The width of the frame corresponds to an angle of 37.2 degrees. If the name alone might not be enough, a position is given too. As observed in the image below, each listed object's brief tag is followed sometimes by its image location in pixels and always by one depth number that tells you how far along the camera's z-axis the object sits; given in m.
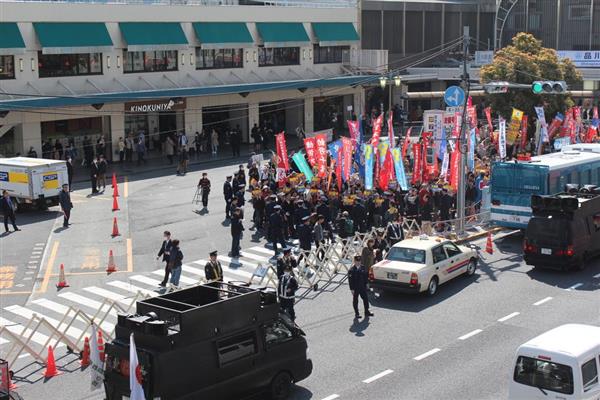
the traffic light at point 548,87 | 30.08
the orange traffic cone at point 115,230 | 31.53
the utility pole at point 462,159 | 30.22
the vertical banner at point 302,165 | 35.47
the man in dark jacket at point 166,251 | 24.84
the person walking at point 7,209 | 31.34
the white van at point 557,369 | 14.09
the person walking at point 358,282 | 21.84
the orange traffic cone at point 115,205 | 35.71
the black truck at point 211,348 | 14.96
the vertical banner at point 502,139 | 40.22
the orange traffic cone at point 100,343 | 18.96
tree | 51.41
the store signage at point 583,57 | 65.62
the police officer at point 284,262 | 22.29
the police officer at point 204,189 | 35.85
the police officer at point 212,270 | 22.83
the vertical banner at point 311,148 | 35.34
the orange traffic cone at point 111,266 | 27.28
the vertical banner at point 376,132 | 35.87
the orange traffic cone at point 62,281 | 25.59
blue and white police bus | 30.56
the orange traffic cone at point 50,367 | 18.41
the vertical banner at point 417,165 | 35.72
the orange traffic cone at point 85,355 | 19.00
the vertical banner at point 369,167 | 33.75
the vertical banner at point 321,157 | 34.69
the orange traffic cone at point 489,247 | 29.36
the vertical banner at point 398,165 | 34.16
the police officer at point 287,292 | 21.14
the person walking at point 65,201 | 32.19
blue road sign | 31.41
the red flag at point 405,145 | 39.88
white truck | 34.31
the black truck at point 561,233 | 25.97
